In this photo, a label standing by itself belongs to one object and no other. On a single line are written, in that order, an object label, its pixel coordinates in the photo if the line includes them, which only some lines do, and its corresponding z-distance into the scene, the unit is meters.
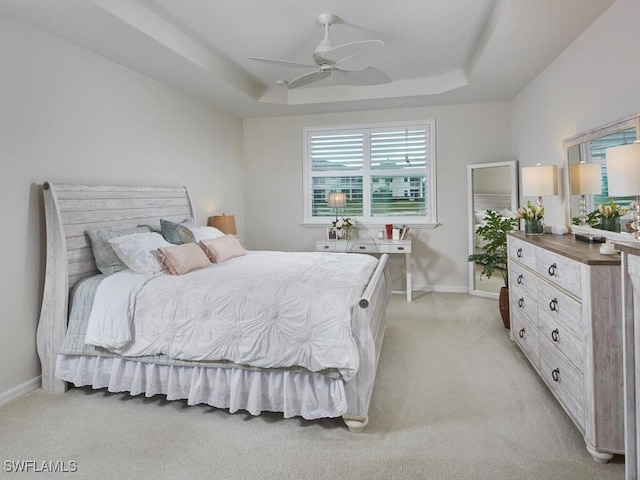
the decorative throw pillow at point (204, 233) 3.77
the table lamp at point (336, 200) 5.37
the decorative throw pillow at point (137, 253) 2.84
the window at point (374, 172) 5.47
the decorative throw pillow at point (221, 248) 3.42
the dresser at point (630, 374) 1.58
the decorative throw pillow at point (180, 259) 2.86
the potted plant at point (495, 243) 4.09
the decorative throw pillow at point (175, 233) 3.44
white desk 5.02
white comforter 2.15
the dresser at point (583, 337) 1.80
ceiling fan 2.80
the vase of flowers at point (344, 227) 5.45
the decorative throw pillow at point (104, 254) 2.89
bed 2.15
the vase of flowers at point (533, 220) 3.20
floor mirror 4.94
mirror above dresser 2.47
